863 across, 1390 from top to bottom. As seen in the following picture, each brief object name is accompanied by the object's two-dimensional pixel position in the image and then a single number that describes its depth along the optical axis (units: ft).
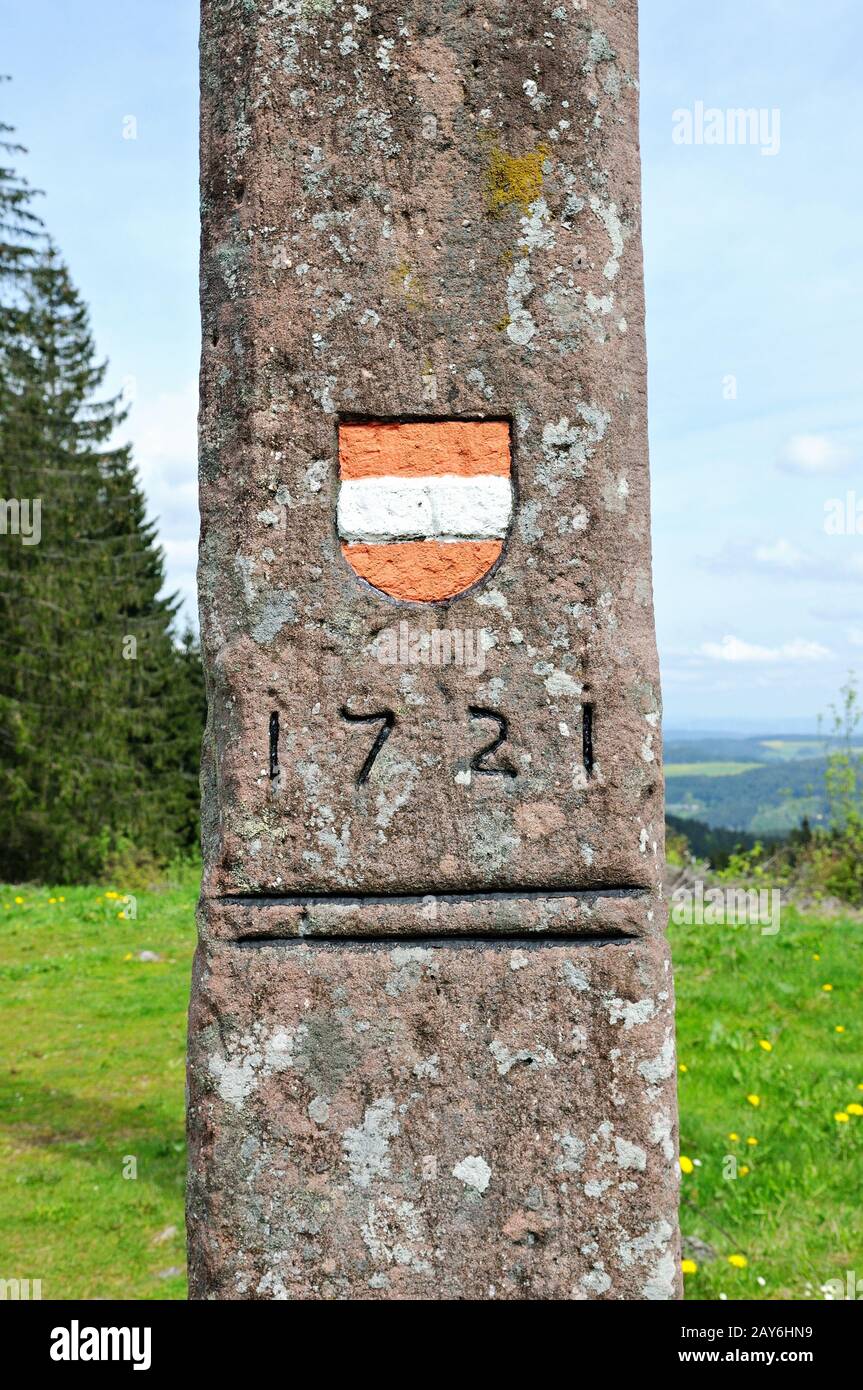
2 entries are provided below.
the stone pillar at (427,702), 7.10
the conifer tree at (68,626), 47.62
